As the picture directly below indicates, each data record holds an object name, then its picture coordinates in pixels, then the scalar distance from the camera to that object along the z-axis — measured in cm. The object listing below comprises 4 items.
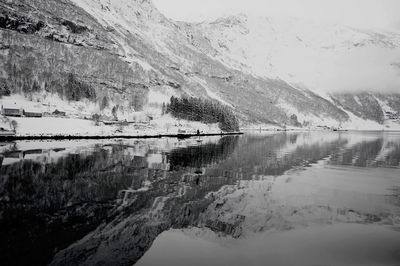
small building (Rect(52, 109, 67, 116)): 14481
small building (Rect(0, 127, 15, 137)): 8580
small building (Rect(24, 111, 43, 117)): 12322
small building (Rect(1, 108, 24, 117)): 11916
